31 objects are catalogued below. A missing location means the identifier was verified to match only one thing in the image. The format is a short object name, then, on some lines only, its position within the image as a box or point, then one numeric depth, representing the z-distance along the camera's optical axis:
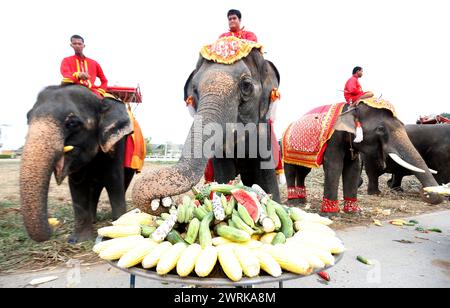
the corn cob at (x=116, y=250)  1.77
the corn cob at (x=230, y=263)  1.52
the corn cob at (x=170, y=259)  1.57
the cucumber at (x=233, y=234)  1.83
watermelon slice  2.07
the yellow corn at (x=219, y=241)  1.89
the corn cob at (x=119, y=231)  2.08
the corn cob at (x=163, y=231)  1.88
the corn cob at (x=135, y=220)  2.31
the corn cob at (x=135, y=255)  1.67
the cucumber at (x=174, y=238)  1.93
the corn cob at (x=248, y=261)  1.57
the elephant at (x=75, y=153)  3.26
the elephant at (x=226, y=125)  2.14
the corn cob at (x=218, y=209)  1.99
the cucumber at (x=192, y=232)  1.90
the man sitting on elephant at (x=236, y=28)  4.60
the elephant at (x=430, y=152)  9.43
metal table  1.53
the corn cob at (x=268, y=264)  1.58
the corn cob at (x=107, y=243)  1.89
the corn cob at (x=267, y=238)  2.01
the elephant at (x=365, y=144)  5.76
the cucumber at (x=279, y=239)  1.95
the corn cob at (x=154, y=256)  1.64
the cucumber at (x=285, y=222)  2.13
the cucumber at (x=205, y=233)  1.82
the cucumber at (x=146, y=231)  2.09
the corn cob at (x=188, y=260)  1.56
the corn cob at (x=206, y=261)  1.54
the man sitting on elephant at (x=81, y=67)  4.85
